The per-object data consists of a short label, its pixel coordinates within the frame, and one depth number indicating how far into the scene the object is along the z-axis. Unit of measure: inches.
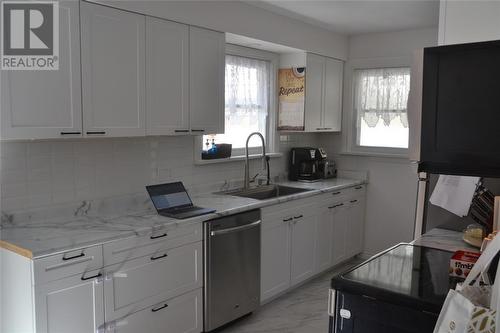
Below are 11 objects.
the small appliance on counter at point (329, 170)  191.9
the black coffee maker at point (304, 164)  183.3
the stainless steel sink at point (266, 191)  156.3
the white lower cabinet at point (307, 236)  141.9
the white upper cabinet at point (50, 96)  87.3
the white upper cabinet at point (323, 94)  175.6
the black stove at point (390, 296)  60.0
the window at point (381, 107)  184.7
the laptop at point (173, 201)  115.4
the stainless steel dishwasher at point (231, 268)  118.3
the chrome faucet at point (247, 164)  156.8
